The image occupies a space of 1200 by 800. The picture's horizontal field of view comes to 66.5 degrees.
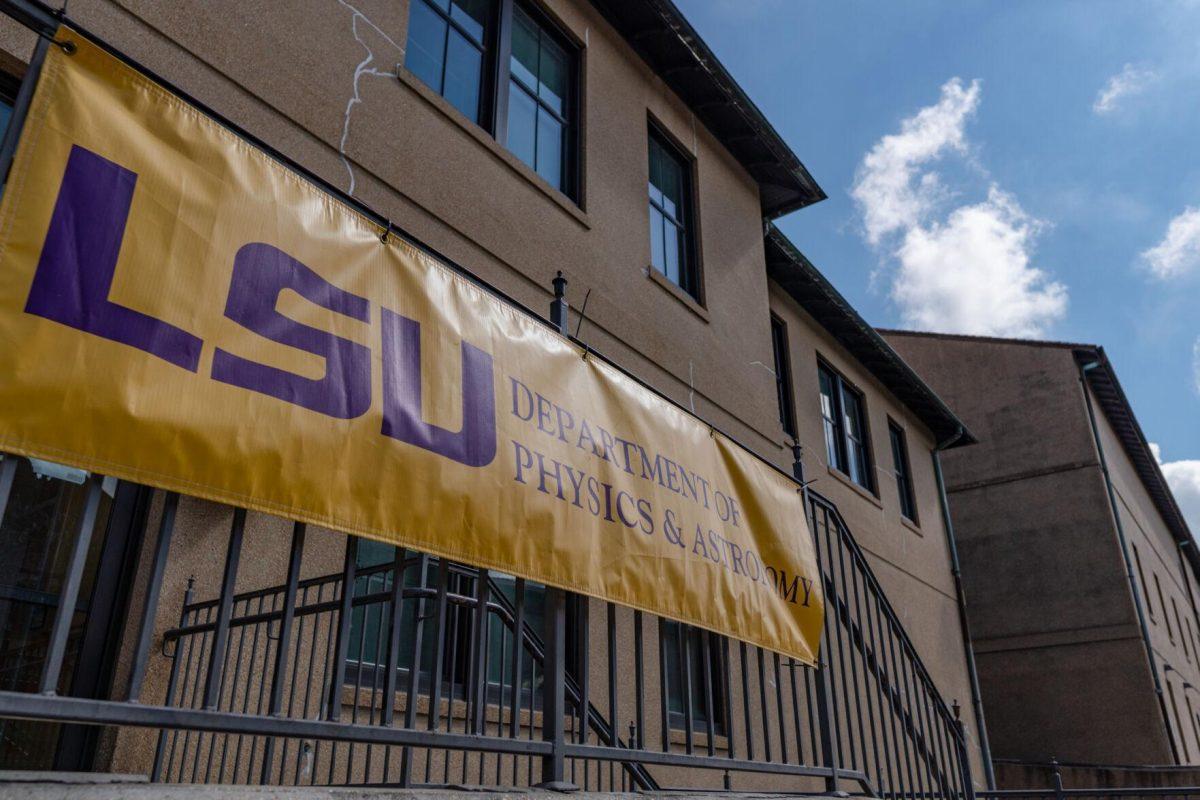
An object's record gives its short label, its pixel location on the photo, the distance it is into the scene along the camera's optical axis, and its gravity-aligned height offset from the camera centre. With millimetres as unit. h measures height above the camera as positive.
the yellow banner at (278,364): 2262 +1274
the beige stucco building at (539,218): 4367 +4298
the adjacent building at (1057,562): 19891 +5514
